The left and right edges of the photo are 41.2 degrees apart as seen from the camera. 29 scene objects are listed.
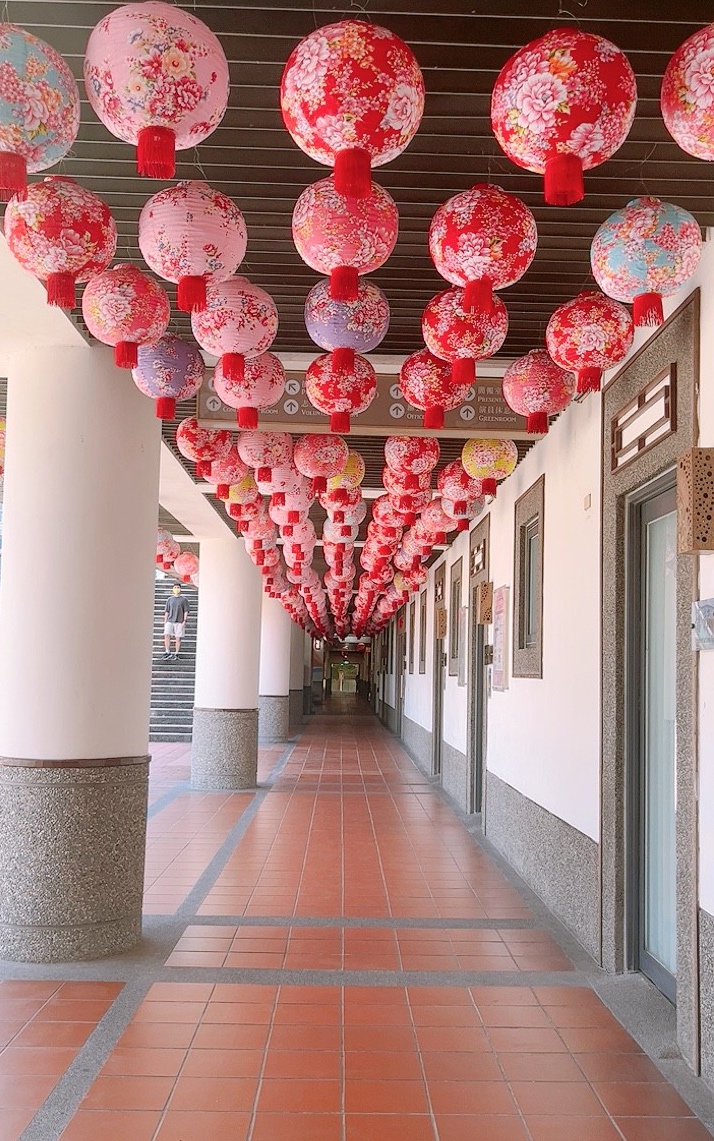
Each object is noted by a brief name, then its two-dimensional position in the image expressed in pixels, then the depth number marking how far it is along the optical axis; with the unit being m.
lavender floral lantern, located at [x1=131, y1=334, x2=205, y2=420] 4.22
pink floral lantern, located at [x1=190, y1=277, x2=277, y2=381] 3.62
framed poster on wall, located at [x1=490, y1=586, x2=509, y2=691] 8.01
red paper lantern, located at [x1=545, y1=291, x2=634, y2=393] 3.68
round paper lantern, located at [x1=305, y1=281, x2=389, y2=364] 3.65
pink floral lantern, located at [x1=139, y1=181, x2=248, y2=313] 3.00
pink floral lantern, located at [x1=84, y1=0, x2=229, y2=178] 2.30
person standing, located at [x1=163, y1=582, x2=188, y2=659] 18.30
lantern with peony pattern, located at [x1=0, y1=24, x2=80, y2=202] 2.36
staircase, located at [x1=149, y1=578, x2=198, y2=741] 17.88
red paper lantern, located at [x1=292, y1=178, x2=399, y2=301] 2.88
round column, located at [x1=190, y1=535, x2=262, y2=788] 11.62
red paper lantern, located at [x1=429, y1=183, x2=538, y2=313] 2.94
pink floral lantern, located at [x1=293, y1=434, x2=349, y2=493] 5.39
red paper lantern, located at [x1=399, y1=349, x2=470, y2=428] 4.32
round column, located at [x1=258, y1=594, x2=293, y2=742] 18.39
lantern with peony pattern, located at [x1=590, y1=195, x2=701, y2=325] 3.07
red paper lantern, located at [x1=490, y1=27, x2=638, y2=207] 2.28
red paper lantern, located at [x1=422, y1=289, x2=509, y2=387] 3.67
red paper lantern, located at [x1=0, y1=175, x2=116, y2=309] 2.98
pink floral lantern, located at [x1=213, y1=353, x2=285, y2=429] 4.18
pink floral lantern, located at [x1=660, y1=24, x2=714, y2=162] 2.34
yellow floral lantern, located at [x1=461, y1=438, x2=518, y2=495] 5.77
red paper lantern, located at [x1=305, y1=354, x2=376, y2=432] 4.21
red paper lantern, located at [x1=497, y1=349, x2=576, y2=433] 4.43
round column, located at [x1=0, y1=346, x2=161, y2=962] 4.70
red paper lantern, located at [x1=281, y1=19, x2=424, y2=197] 2.26
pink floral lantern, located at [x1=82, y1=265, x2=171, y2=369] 3.54
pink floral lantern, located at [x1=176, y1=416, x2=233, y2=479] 5.50
